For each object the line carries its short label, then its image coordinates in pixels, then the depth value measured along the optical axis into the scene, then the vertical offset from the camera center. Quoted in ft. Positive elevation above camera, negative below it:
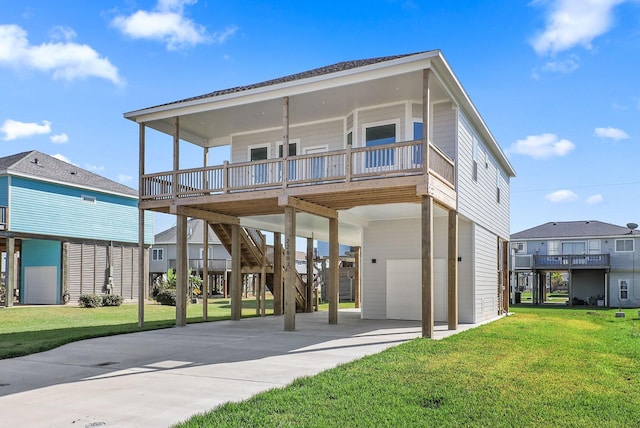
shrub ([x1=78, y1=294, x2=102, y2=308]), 93.91 -9.82
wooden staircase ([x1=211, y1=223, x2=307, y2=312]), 67.56 -0.19
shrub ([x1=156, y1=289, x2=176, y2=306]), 100.89 -9.92
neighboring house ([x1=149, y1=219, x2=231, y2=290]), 161.07 -1.96
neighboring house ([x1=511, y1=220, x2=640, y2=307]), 123.24 -3.15
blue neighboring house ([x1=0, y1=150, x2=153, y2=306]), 90.58 +2.25
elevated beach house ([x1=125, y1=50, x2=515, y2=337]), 44.34 +6.27
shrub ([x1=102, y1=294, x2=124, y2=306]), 97.55 -10.03
